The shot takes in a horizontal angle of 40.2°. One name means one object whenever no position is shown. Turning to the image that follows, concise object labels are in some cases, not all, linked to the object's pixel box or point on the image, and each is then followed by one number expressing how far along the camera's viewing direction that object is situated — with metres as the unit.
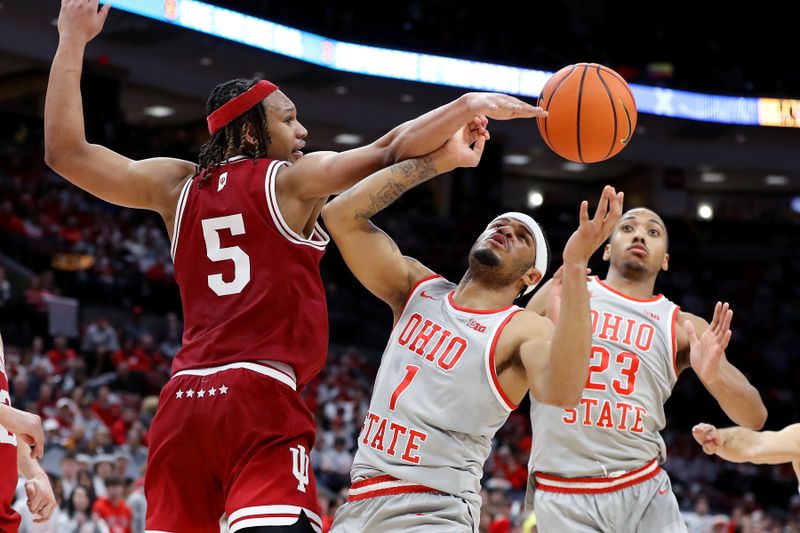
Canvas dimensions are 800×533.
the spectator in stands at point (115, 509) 9.99
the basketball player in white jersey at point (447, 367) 3.86
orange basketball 4.58
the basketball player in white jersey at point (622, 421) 5.33
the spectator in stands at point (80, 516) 9.73
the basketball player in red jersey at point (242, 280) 3.41
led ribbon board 19.16
